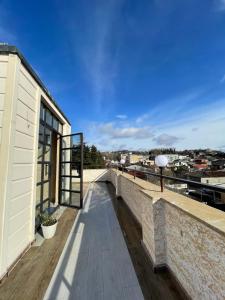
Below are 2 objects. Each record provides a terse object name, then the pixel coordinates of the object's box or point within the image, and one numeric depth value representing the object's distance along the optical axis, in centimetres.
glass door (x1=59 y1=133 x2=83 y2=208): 492
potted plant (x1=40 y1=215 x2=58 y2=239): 317
